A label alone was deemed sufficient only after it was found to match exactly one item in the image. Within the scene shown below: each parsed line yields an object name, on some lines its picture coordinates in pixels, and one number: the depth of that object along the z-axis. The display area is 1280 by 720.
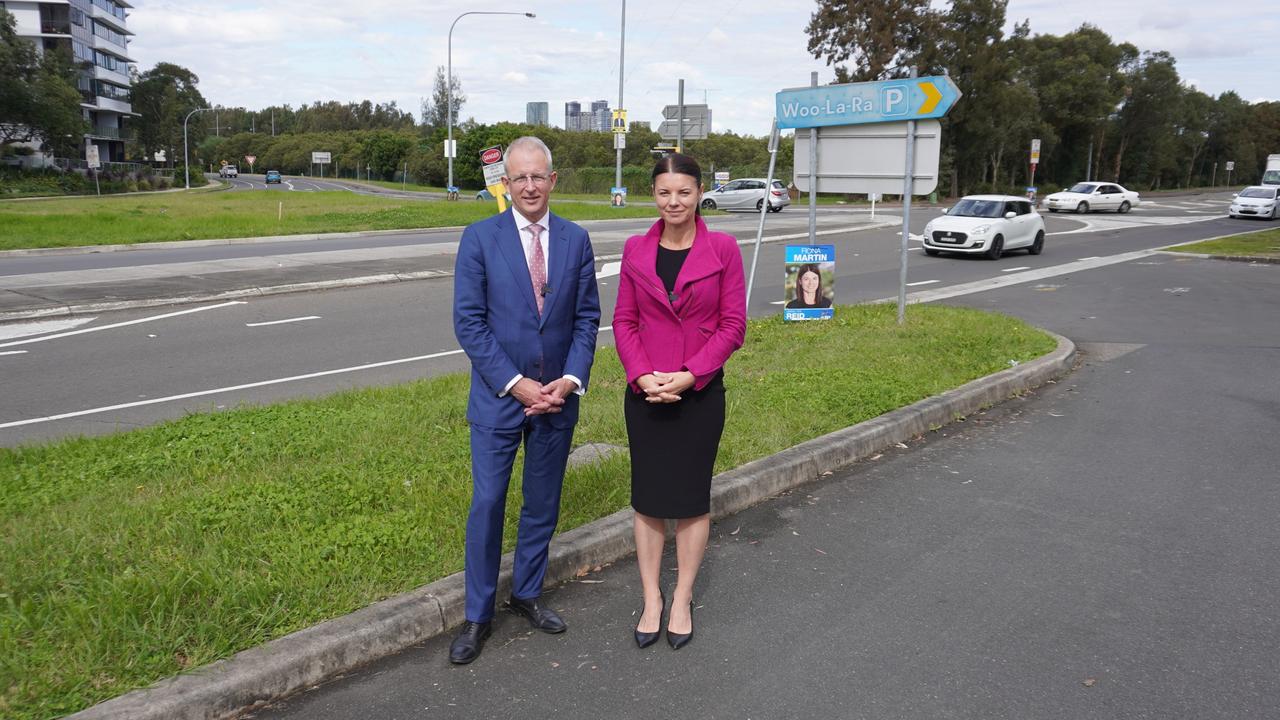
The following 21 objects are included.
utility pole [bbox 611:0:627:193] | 41.16
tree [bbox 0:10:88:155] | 56.59
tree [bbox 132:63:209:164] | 90.62
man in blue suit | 3.65
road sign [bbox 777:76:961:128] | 10.66
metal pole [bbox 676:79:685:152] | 29.44
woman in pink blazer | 3.72
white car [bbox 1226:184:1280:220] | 39.00
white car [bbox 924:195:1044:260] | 22.19
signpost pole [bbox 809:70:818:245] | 11.84
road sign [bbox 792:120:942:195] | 11.02
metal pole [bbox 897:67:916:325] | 10.91
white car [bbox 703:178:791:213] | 43.91
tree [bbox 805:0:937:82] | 55.72
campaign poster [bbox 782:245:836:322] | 11.75
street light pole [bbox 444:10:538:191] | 45.41
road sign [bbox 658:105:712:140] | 33.00
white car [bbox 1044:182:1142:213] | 44.03
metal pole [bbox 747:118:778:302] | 11.46
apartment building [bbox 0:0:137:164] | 77.19
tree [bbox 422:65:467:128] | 104.31
